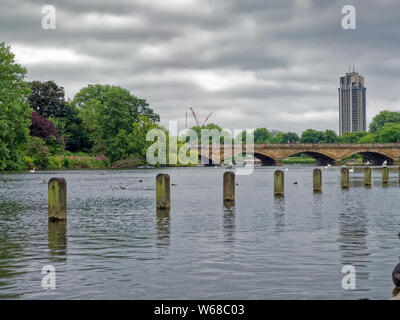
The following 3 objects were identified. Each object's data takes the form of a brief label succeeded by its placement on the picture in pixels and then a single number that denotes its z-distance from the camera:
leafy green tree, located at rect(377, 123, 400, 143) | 162.49
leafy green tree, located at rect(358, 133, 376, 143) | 180.00
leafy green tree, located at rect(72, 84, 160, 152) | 111.31
